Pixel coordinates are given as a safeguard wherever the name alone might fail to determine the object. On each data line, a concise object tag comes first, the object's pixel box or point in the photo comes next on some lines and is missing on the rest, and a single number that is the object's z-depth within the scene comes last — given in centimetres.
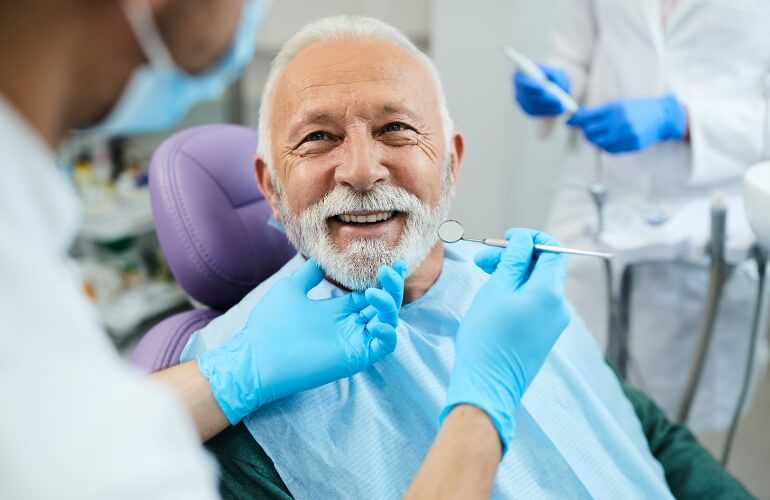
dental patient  109
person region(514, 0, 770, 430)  168
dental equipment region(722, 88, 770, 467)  126
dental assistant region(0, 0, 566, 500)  52
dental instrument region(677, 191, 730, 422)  148
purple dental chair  125
